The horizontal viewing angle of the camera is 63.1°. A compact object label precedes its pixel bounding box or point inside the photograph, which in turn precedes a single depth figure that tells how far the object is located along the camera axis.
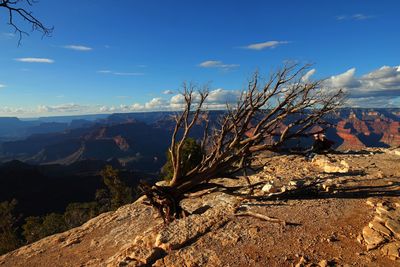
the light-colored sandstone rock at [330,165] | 20.41
